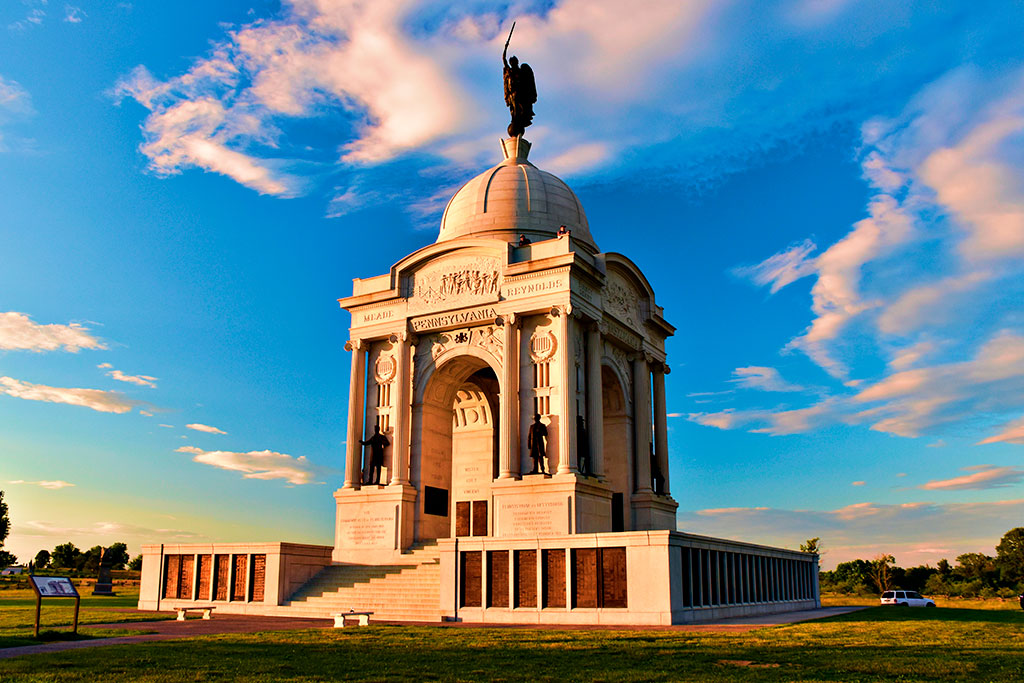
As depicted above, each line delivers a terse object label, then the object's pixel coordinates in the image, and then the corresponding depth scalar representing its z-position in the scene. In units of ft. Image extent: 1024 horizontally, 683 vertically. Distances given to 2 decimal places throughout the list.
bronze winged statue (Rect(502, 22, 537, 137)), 161.58
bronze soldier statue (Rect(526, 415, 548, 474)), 117.39
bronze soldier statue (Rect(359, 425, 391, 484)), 130.72
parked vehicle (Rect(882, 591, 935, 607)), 148.56
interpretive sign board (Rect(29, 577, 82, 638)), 64.69
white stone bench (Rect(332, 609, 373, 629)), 79.20
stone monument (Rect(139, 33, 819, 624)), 90.63
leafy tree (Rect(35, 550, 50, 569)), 335.32
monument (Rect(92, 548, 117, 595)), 157.17
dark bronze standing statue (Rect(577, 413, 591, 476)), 120.47
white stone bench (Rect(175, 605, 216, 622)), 93.10
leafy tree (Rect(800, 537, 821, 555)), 234.56
